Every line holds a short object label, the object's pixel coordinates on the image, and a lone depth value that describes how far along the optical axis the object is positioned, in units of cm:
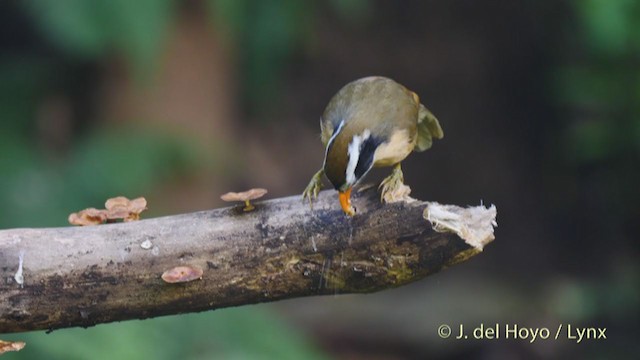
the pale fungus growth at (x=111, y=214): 466
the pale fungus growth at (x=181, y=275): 429
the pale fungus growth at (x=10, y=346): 421
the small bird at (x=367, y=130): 498
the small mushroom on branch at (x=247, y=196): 450
